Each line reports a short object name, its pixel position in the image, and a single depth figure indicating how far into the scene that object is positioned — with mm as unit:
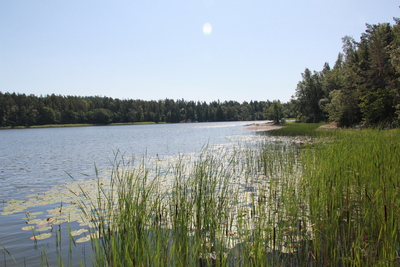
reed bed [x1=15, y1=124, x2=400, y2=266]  3520
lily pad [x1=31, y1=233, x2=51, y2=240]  5569
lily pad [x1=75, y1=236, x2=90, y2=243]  5244
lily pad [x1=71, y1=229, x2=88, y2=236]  5602
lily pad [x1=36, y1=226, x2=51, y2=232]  5969
